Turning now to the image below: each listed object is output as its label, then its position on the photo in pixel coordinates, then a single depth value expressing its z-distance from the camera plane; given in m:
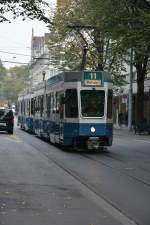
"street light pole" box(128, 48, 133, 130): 61.16
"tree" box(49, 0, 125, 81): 58.28
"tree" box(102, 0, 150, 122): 30.72
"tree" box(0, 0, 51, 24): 18.55
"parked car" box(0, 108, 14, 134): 45.12
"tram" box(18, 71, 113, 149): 26.38
